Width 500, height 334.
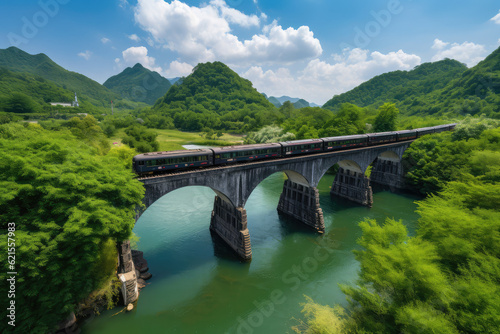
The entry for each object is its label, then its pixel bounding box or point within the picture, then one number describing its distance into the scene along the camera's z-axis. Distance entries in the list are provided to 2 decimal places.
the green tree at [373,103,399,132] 61.50
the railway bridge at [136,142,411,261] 24.64
